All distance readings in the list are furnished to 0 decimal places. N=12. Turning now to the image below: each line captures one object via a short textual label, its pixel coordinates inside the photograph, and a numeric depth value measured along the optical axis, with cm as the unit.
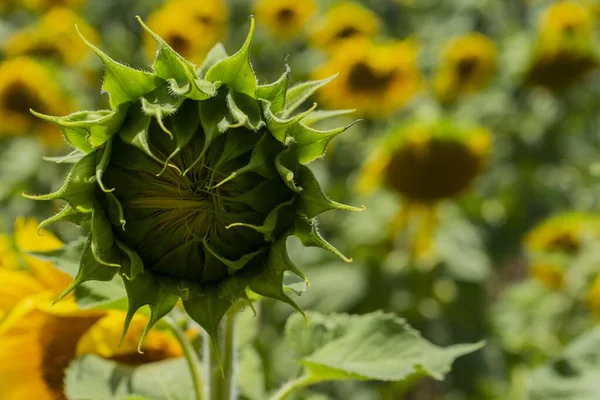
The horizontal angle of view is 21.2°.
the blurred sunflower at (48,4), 247
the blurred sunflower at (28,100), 197
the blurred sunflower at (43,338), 71
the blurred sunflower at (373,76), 195
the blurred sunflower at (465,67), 204
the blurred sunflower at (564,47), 196
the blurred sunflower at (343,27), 214
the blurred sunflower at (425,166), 158
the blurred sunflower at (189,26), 214
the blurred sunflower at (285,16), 234
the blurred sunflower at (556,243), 153
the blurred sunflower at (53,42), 214
